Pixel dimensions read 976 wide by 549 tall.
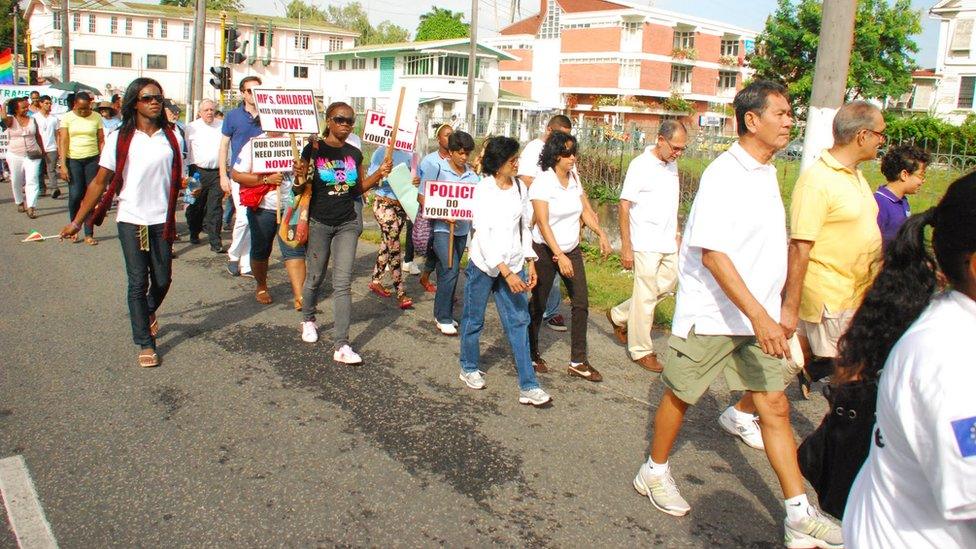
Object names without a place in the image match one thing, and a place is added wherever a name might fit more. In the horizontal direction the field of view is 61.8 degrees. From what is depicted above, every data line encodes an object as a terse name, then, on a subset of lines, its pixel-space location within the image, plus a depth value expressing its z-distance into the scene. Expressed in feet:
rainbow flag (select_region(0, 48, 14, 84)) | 92.94
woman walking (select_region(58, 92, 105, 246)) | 37.19
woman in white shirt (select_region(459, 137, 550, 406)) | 17.26
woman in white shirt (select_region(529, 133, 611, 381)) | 18.93
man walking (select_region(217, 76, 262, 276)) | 27.66
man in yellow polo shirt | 13.94
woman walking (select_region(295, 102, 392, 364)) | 19.81
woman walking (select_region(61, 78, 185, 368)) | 18.76
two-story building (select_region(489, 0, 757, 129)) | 190.60
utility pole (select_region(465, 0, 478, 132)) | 89.61
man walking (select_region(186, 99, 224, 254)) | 34.32
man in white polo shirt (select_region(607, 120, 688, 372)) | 20.53
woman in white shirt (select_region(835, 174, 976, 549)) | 5.14
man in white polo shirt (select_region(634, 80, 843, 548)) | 11.62
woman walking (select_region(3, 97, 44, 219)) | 43.80
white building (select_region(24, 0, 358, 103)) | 224.12
